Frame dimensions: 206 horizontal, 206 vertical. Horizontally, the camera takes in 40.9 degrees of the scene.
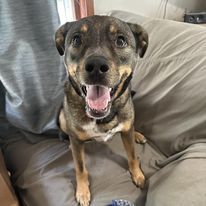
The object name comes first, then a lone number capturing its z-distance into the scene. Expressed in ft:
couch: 3.06
